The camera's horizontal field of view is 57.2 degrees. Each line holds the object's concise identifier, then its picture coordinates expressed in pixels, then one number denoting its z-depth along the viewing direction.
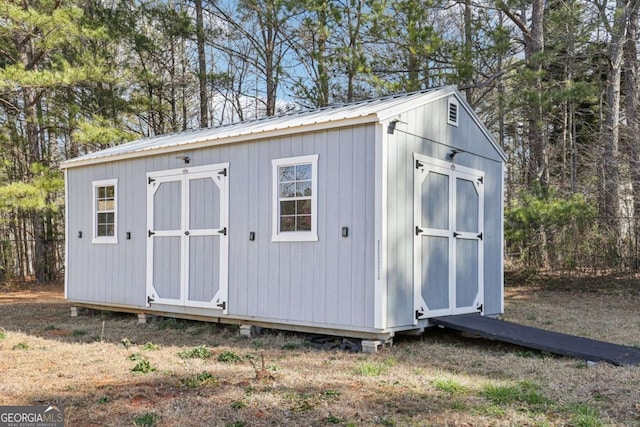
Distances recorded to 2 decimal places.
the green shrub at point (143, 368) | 5.00
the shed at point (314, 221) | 6.12
